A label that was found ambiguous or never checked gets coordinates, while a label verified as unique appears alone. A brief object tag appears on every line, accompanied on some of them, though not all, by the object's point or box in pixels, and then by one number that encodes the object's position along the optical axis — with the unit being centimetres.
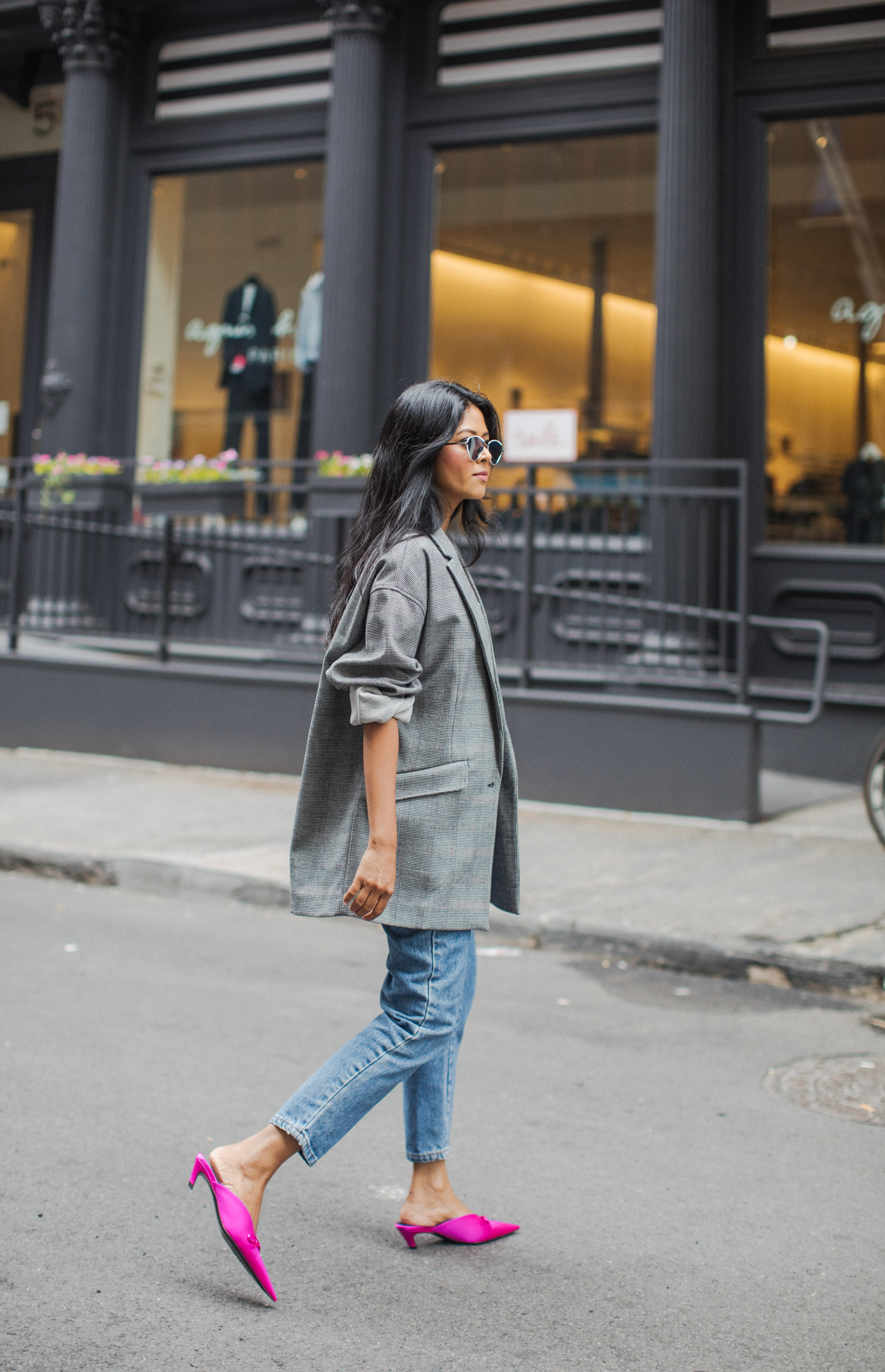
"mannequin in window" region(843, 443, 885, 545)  995
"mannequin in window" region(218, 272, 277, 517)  1272
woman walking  286
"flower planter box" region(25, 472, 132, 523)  1189
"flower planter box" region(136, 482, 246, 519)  1130
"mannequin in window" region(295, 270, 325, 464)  1224
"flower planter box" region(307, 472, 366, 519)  1050
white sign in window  1093
